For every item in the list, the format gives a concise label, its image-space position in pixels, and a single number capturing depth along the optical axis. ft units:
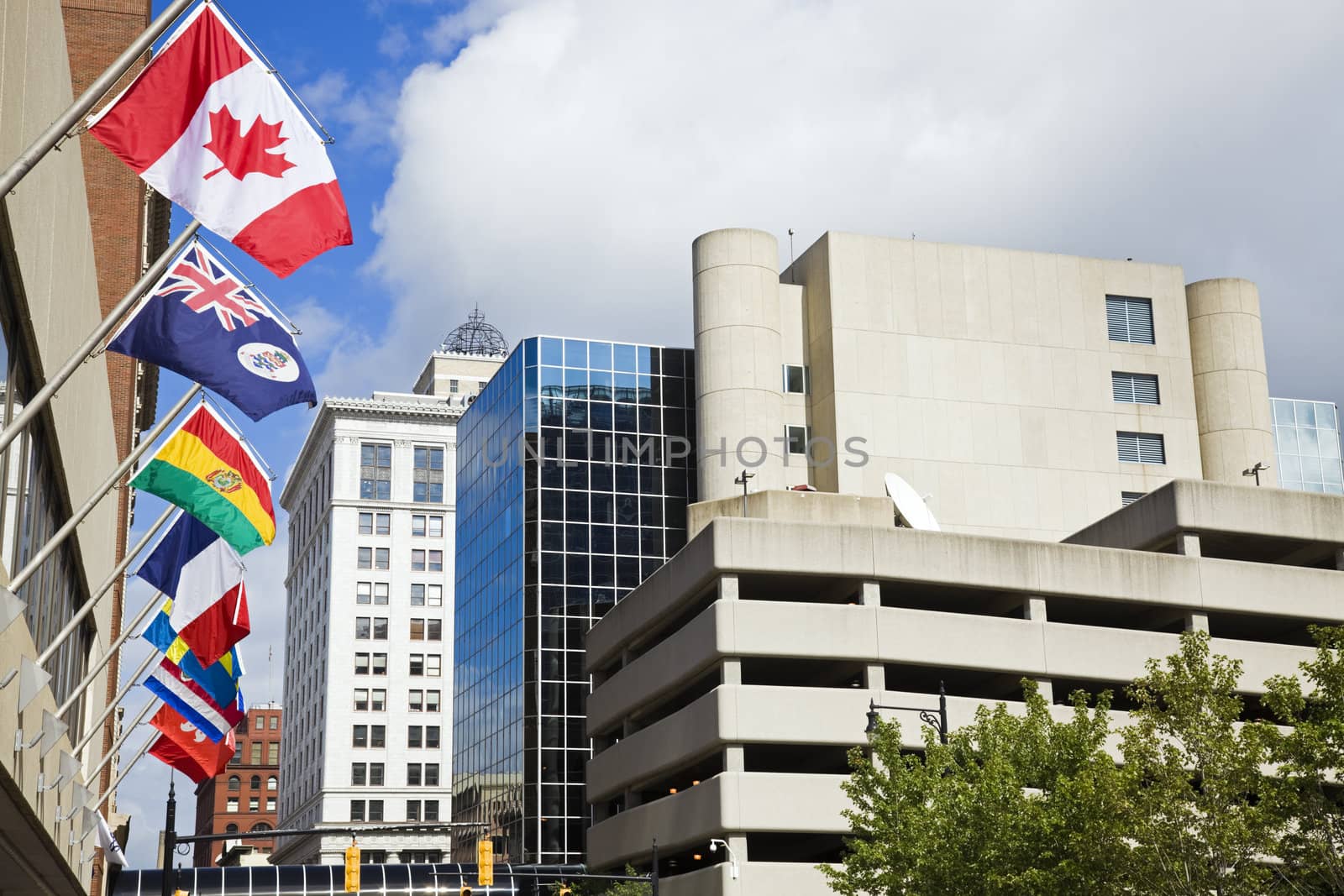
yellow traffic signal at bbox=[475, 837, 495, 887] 143.33
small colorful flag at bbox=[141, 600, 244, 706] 103.45
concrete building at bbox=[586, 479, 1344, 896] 198.90
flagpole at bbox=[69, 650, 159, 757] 87.31
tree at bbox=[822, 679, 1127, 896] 104.88
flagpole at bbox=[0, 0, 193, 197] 44.05
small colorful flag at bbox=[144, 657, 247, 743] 104.99
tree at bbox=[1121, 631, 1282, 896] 97.30
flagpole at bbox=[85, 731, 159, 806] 114.01
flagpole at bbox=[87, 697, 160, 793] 103.53
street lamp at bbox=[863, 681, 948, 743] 140.26
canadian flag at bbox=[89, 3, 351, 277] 51.24
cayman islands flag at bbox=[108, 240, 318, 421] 62.39
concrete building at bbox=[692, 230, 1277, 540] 263.90
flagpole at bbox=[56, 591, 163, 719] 73.25
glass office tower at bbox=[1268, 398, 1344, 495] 337.52
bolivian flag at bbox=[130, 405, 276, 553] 76.64
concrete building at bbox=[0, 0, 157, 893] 55.36
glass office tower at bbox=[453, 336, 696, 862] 272.10
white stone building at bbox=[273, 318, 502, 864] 446.19
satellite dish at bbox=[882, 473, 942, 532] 223.92
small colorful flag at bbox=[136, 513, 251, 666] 91.20
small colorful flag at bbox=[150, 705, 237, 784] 114.62
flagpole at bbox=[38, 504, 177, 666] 67.36
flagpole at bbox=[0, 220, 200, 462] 47.65
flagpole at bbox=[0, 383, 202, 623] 56.75
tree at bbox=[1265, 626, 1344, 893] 92.68
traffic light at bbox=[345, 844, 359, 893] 138.92
